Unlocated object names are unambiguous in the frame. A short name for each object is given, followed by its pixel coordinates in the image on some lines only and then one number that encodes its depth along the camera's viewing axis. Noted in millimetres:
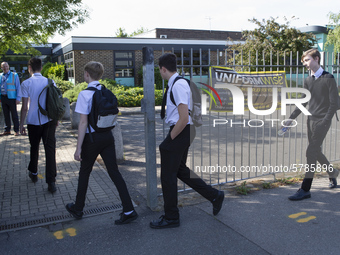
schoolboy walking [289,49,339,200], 4594
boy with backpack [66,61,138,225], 3758
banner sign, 4875
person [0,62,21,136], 9672
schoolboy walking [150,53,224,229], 3555
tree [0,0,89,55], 12617
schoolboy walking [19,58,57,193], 4953
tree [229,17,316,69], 20344
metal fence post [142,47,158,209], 4176
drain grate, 3910
